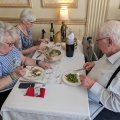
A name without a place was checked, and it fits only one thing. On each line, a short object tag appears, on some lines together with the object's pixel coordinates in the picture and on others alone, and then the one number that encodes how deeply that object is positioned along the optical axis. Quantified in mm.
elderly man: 959
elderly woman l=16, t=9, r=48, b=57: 1749
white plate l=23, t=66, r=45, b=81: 1188
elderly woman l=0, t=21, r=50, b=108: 1127
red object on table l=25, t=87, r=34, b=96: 1029
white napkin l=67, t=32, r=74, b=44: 1464
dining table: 914
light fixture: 2047
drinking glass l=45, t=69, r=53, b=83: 1210
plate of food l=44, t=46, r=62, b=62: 1422
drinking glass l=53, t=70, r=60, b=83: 1186
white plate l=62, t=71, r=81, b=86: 1113
